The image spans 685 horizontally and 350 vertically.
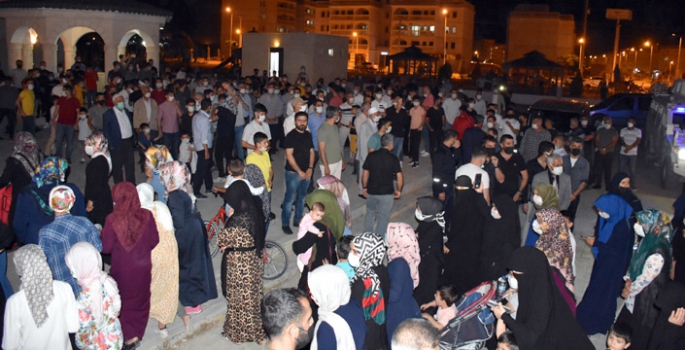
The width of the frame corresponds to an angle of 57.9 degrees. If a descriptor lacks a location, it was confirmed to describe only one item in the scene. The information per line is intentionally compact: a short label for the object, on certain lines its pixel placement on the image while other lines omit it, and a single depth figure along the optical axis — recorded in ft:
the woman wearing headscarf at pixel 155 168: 26.03
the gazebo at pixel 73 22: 63.00
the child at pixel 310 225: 21.72
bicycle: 27.86
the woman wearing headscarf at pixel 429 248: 21.59
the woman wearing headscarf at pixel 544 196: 23.71
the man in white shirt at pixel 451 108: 54.39
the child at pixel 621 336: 16.49
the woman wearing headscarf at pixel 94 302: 16.67
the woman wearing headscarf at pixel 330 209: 22.91
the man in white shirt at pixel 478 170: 27.45
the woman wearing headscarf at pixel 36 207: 21.72
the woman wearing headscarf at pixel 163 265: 20.84
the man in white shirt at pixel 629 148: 44.55
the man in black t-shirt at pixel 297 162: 31.30
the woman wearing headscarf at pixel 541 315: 15.47
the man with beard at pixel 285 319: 12.69
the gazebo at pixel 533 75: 103.14
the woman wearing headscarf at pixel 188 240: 21.80
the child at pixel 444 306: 19.66
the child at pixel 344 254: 17.28
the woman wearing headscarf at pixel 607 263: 23.67
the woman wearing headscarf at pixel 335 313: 13.97
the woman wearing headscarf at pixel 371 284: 16.57
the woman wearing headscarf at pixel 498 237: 24.68
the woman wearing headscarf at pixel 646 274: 19.24
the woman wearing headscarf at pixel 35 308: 15.62
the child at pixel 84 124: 41.86
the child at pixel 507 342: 15.62
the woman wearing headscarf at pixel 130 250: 19.45
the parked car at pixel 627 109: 72.38
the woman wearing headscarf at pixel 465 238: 24.98
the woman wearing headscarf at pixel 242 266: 20.75
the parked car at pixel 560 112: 51.62
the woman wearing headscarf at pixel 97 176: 26.32
